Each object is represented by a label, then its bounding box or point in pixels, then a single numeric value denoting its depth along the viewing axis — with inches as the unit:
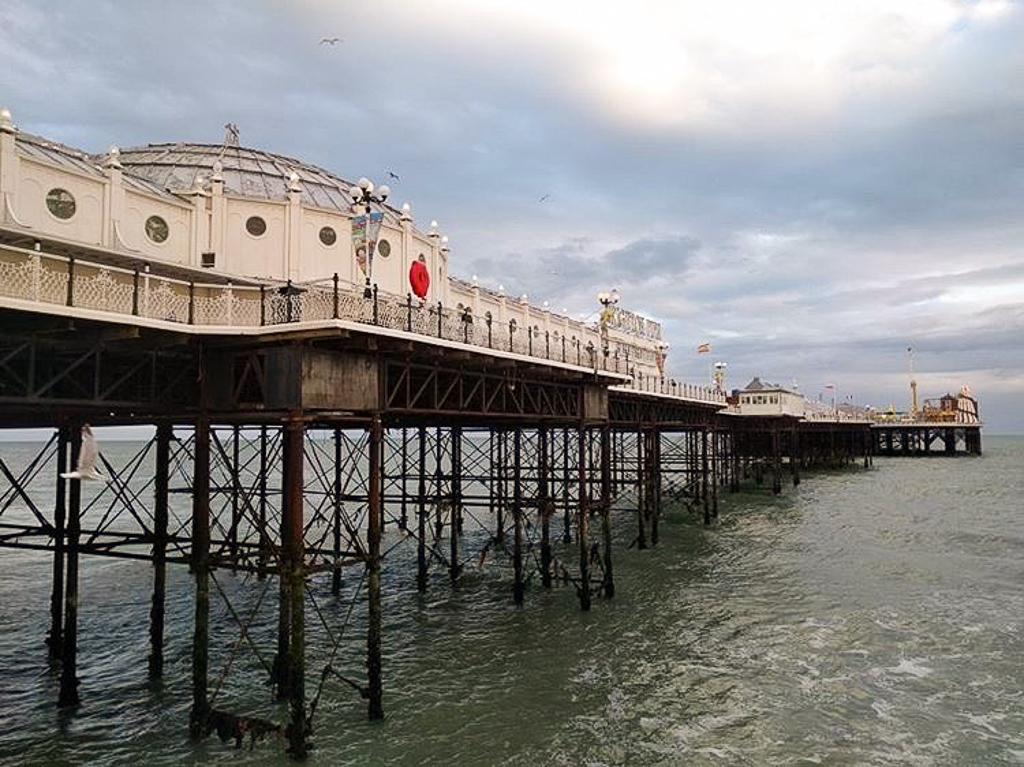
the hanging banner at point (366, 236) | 686.5
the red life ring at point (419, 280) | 916.6
